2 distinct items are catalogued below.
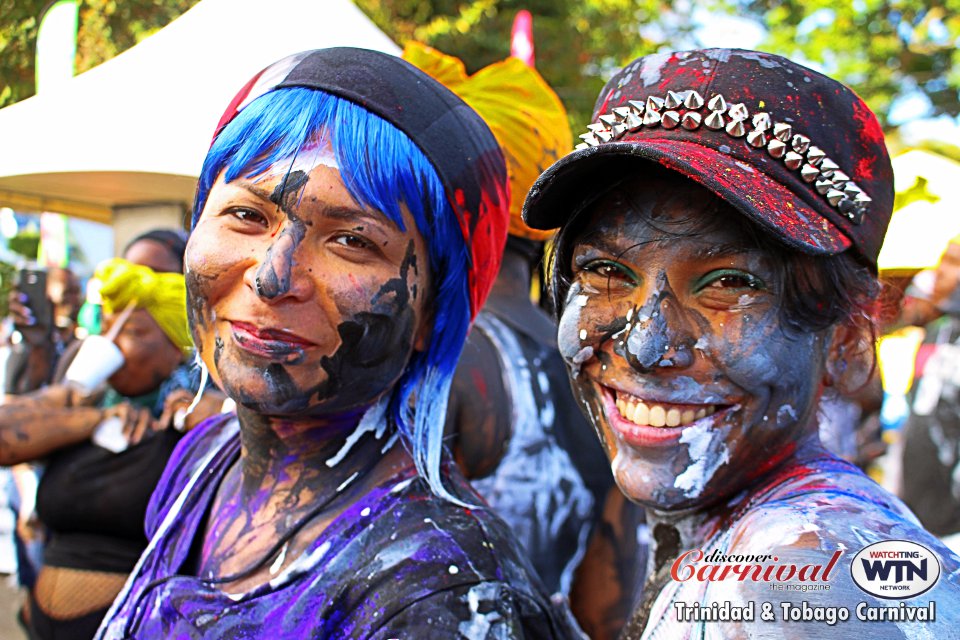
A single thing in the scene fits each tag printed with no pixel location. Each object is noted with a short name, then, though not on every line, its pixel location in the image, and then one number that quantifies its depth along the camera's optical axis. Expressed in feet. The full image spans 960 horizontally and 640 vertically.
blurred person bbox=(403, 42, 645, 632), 9.66
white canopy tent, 11.08
